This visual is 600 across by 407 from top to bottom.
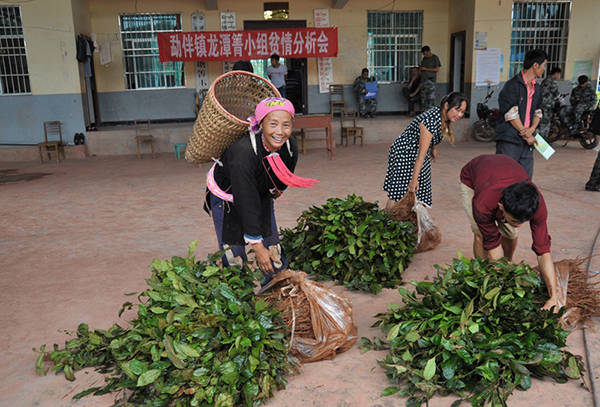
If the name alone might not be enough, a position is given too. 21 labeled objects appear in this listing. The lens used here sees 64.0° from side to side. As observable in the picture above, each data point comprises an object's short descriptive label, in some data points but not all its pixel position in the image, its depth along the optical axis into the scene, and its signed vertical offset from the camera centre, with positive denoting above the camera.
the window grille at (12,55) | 9.52 +0.81
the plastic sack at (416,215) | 3.62 -0.97
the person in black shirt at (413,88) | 11.38 -0.08
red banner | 10.13 +0.95
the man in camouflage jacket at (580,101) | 8.92 -0.39
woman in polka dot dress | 3.47 -0.52
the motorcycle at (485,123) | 10.44 -0.87
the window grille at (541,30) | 11.31 +1.18
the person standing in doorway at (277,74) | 10.16 +0.30
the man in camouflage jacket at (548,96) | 8.90 -0.28
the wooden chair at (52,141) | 9.39 -0.91
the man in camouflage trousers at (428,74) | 11.01 +0.22
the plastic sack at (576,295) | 2.51 -1.13
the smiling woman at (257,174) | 2.15 -0.39
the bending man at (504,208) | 2.17 -0.58
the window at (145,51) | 10.84 +0.92
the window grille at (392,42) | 11.55 +1.02
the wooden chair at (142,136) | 9.64 -0.86
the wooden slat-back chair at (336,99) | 11.57 -0.30
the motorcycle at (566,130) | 8.99 -0.93
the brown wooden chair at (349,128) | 10.37 -0.89
